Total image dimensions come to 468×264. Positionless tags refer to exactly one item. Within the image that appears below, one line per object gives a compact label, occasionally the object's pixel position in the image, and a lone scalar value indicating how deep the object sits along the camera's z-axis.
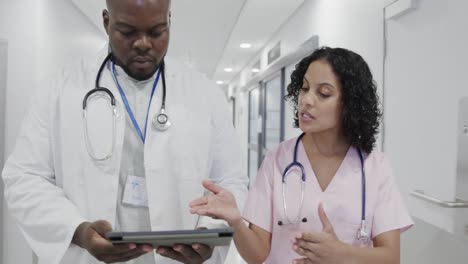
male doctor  1.01
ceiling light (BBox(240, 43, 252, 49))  5.90
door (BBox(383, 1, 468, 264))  1.57
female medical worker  1.13
